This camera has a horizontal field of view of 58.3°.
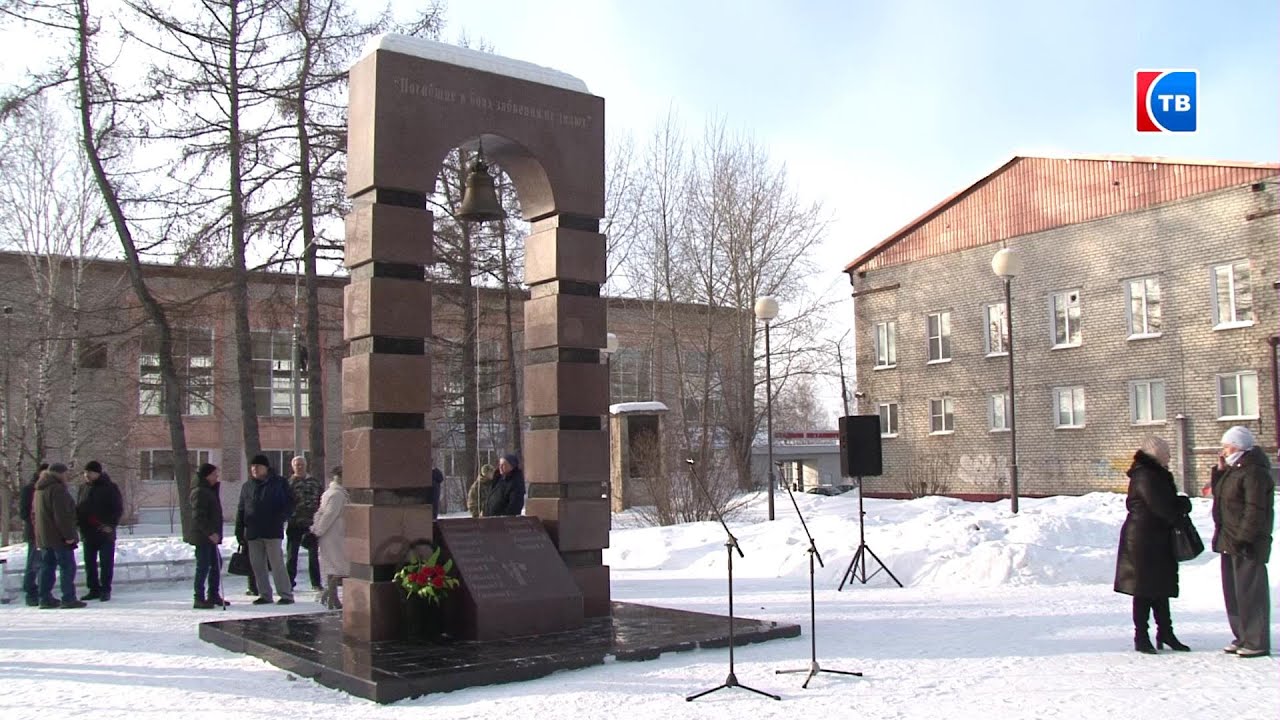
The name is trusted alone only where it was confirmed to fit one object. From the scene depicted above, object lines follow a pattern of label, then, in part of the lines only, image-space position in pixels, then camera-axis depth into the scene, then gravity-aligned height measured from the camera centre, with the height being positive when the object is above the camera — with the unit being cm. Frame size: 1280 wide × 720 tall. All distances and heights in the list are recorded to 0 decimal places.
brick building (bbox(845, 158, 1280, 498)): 2830 +321
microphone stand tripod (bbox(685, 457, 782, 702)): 734 -157
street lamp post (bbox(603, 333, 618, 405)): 2341 +215
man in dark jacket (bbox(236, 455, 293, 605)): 1317 -80
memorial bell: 1089 +236
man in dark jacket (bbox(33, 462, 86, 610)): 1337 -90
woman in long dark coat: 890 -84
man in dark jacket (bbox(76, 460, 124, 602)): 1415 -83
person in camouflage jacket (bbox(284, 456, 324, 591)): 1428 -76
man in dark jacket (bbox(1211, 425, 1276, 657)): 855 -75
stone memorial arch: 1016 +147
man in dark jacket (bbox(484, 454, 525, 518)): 1462 -55
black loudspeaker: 1462 -7
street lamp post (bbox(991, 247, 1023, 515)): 1972 +293
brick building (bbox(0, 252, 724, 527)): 2564 +249
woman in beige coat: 1198 -83
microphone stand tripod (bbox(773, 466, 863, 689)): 793 -159
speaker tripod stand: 1401 -153
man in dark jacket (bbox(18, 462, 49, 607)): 1387 -131
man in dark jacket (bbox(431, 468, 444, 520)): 1646 -43
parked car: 4698 -201
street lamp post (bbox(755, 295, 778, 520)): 2167 +253
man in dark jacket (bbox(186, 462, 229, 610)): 1304 -95
